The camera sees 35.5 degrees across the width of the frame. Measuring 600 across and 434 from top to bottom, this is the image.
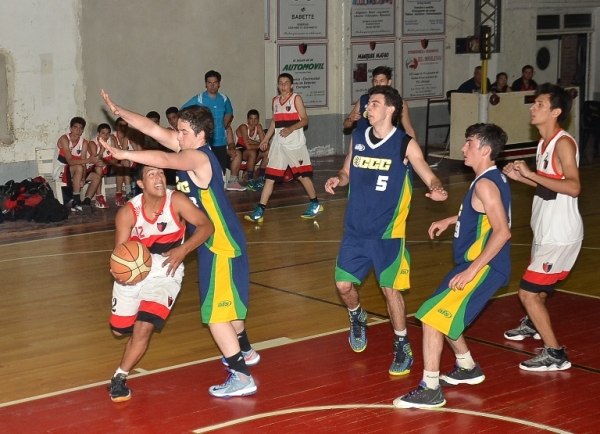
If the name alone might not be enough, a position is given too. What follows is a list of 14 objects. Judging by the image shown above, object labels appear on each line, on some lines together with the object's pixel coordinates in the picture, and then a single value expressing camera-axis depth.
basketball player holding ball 6.05
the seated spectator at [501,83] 18.86
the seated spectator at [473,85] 19.03
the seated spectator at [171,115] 14.94
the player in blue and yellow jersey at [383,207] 6.62
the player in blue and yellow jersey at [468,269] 5.96
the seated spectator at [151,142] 14.61
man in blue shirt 14.04
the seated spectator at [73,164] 13.88
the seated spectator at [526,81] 19.23
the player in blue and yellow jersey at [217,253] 5.96
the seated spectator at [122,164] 14.41
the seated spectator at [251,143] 16.11
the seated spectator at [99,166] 14.02
